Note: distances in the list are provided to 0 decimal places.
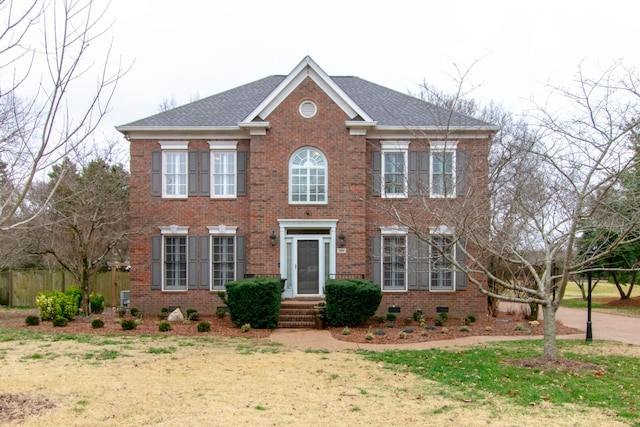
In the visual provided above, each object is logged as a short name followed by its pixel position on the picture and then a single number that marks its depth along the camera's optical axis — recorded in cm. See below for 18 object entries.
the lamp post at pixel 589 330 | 1357
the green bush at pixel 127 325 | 1467
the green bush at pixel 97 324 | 1498
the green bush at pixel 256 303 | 1532
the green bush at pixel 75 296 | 1741
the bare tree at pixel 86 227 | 1680
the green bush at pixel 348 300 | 1562
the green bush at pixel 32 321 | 1560
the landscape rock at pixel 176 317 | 1708
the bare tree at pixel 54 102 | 555
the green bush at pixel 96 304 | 1911
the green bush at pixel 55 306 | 1630
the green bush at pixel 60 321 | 1528
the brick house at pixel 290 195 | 1786
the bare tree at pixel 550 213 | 907
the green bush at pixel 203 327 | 1477
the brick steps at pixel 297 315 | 1614
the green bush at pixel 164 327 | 1465
